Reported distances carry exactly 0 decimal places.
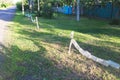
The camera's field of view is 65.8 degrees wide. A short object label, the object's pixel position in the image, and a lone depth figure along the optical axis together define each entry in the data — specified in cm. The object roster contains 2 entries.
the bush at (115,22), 758
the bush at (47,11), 1092
